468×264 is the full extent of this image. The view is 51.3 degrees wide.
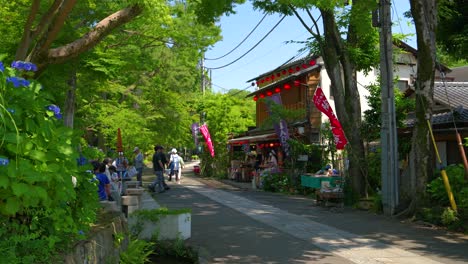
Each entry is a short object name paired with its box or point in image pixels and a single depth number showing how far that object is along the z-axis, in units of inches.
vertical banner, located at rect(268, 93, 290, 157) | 861.2
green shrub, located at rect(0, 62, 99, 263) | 133.4
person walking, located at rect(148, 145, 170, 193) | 790.3
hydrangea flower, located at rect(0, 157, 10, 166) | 127.0
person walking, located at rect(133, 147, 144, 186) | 867.8
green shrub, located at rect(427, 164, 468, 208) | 448.1
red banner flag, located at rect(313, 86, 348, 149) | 697.0
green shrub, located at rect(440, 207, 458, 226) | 426.3
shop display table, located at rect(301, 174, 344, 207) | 613.9
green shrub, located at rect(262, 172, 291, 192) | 850.8
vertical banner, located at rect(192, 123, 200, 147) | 1513.0
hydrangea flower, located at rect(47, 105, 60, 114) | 171.3
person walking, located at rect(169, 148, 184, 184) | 1095.6
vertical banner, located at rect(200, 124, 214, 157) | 1331.2
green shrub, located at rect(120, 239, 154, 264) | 263.9
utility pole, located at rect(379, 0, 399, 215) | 528.1
